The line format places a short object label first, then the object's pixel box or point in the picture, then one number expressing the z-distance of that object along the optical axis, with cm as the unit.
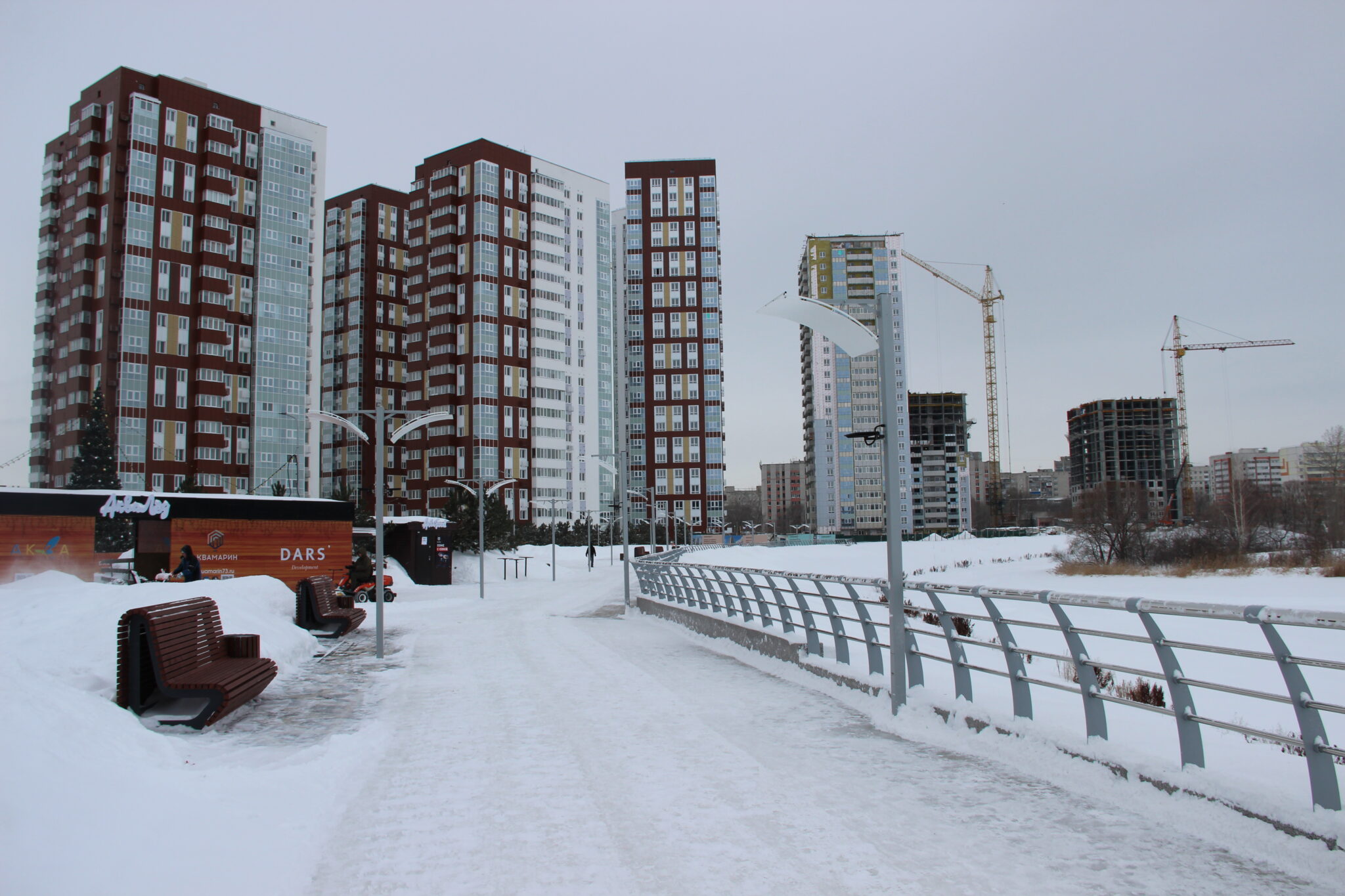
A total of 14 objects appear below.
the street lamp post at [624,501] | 2724
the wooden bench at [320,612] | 1686
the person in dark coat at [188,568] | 2391
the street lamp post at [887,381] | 905
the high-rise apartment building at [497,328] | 10075
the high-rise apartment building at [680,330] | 12581
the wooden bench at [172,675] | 827
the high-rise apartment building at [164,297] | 7525
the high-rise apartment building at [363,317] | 11088
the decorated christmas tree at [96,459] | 6381
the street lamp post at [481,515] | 3142
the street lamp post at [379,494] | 1471
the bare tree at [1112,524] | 4712
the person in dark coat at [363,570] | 2906
